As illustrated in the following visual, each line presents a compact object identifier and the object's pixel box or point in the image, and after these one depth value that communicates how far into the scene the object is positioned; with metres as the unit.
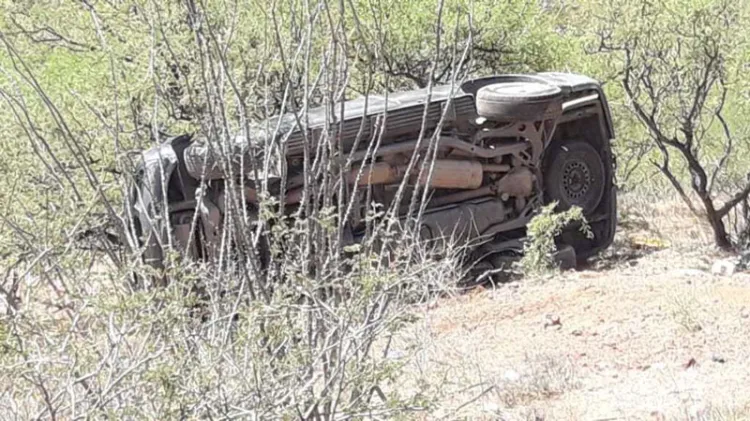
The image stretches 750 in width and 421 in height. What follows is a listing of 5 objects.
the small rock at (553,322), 17.59
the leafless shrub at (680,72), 27.87
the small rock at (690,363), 13.66
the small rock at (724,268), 24.61
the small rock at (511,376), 13.37
